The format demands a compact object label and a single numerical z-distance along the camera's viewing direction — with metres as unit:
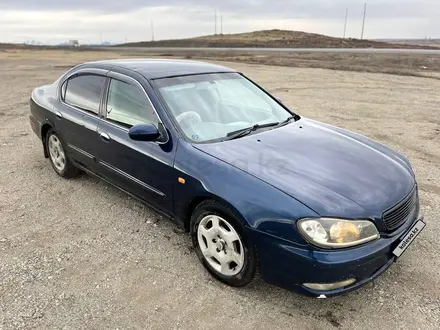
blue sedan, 2.54
